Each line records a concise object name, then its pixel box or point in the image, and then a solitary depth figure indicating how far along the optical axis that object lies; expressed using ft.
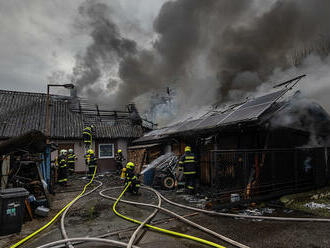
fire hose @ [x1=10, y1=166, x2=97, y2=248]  12.31
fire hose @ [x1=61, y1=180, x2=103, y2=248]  11.64
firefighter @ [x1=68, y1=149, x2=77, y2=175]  37.68
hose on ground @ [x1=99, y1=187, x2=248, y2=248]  11.21
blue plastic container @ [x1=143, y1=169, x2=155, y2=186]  31.86
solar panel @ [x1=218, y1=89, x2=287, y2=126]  21.32
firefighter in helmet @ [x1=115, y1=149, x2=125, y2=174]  46.56
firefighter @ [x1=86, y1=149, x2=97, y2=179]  36.88
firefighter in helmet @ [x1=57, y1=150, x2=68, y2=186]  31.89
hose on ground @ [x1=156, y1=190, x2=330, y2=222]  14.88
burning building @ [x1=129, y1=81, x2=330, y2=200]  21.52
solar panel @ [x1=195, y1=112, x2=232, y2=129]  26.58
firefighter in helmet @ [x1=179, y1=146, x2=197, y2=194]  24.50
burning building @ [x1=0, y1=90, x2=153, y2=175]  50.13
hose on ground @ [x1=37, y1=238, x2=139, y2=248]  11.05
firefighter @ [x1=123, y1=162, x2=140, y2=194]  25.96
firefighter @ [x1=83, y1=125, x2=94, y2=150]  43.11
